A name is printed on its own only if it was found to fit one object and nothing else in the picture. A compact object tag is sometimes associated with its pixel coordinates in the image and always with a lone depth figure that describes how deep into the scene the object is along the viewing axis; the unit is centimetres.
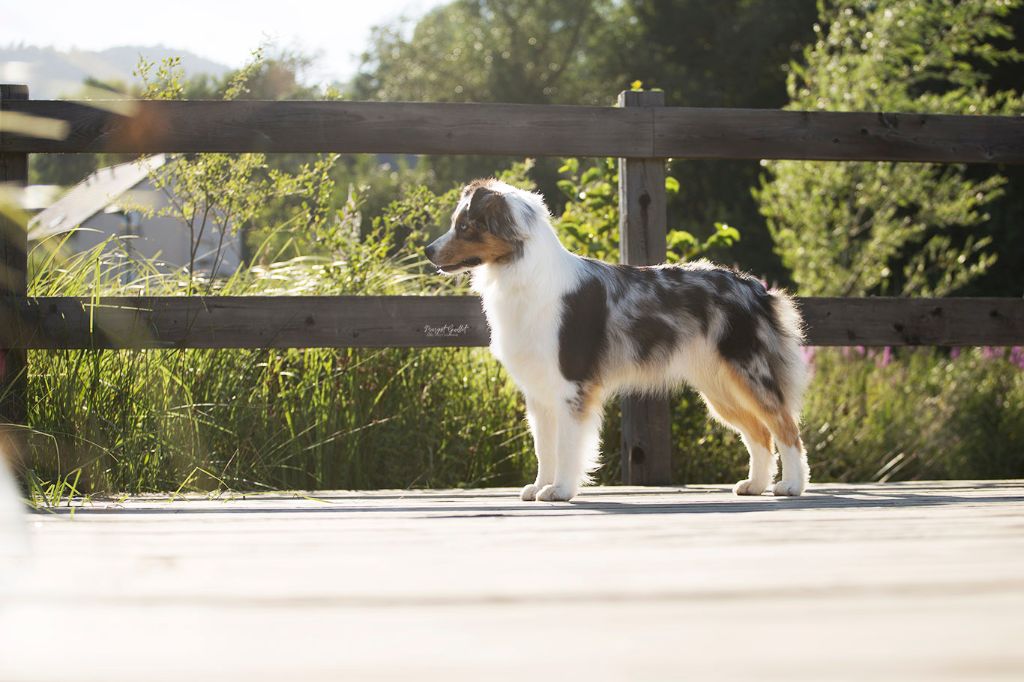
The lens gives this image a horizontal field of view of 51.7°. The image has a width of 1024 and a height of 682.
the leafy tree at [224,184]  551
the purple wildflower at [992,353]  894
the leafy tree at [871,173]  1105
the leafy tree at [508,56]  3005
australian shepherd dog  433
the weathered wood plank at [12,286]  429
